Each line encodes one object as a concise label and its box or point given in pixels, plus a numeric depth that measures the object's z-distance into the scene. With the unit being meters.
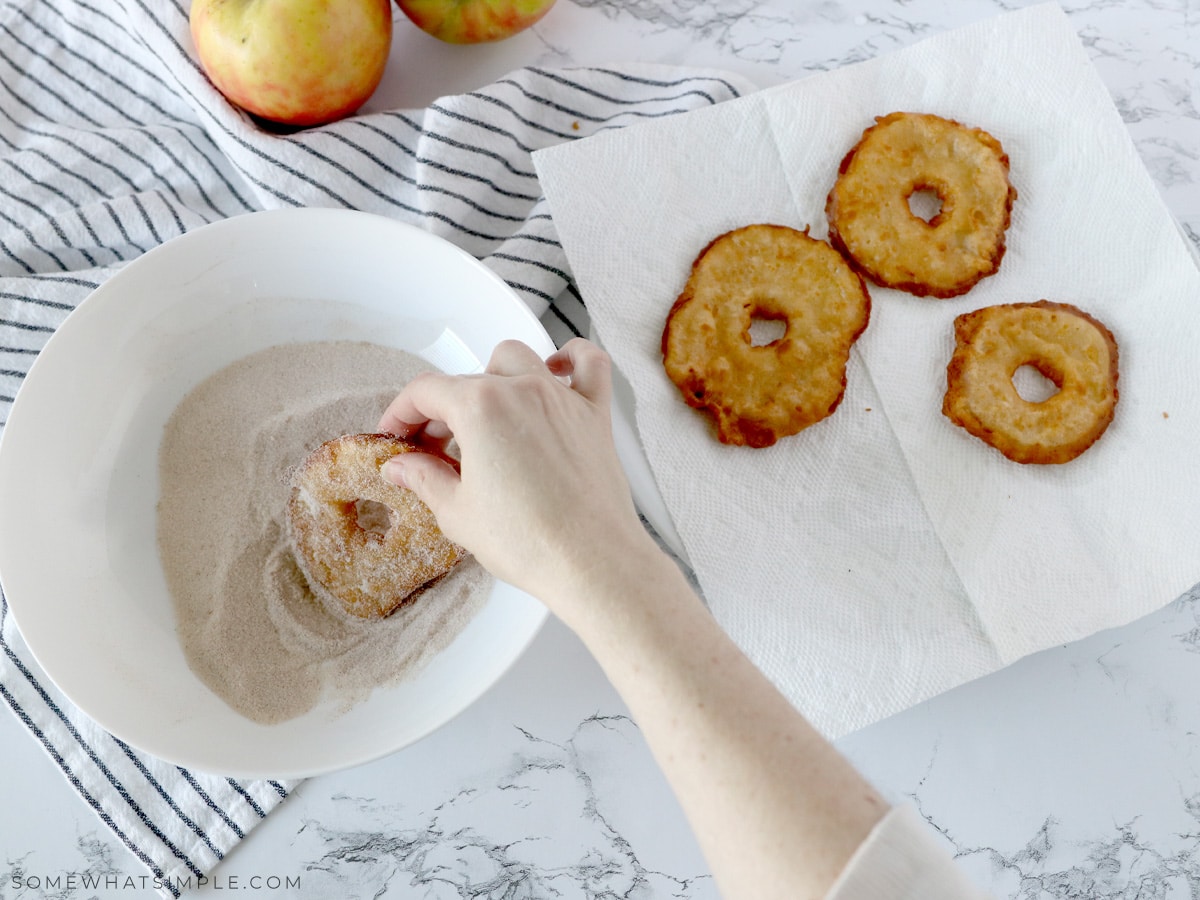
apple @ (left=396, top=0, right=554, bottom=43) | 0.46
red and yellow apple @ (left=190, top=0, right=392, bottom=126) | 0.43
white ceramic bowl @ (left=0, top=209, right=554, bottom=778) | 0.36
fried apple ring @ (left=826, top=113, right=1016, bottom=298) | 0.46
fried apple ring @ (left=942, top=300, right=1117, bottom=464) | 0.44
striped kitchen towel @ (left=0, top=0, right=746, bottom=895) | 0.45
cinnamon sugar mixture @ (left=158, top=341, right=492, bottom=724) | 0.38
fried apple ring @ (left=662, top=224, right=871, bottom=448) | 0.44
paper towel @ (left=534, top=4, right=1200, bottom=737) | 0.43
